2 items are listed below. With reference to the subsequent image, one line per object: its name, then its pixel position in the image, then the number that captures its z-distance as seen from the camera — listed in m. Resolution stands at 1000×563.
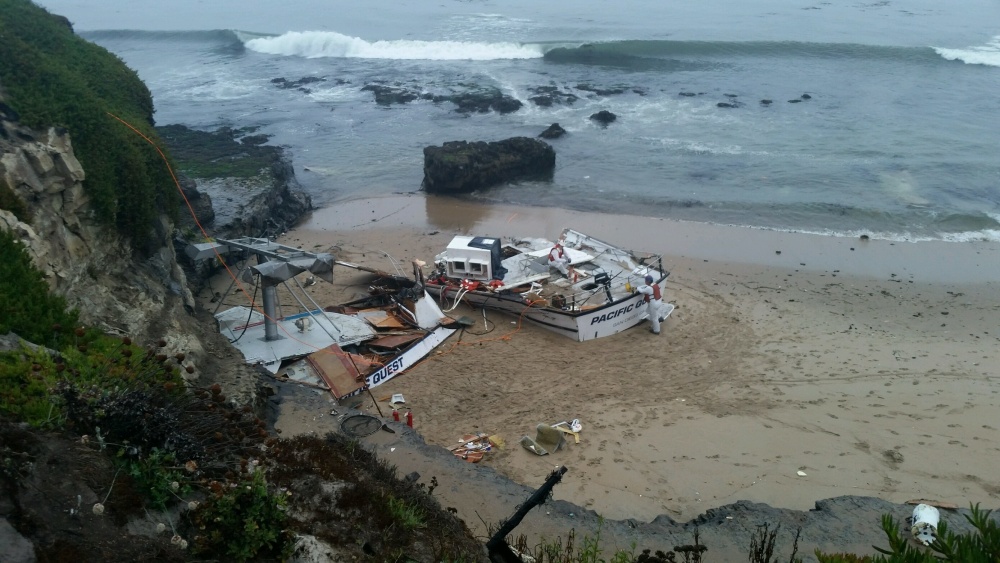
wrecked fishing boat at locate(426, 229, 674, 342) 15.30
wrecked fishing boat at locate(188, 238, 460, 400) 12.79
